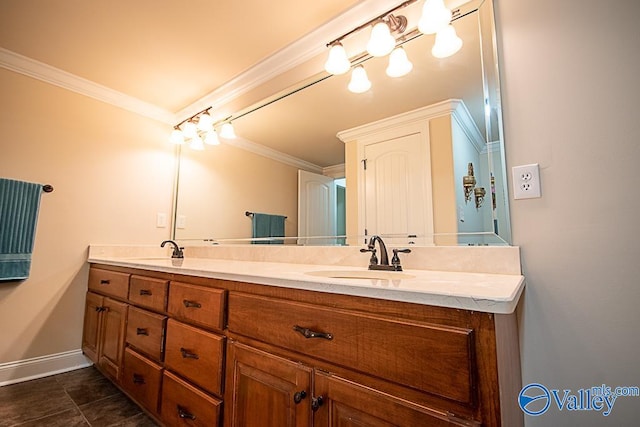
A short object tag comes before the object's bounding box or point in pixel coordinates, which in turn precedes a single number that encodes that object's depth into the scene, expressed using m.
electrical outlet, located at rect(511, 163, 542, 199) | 0.96
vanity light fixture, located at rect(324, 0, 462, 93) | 1.24
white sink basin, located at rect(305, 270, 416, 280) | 1.15
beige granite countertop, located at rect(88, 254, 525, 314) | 0.58
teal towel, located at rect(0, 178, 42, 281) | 1.76
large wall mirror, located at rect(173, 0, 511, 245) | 1.14
